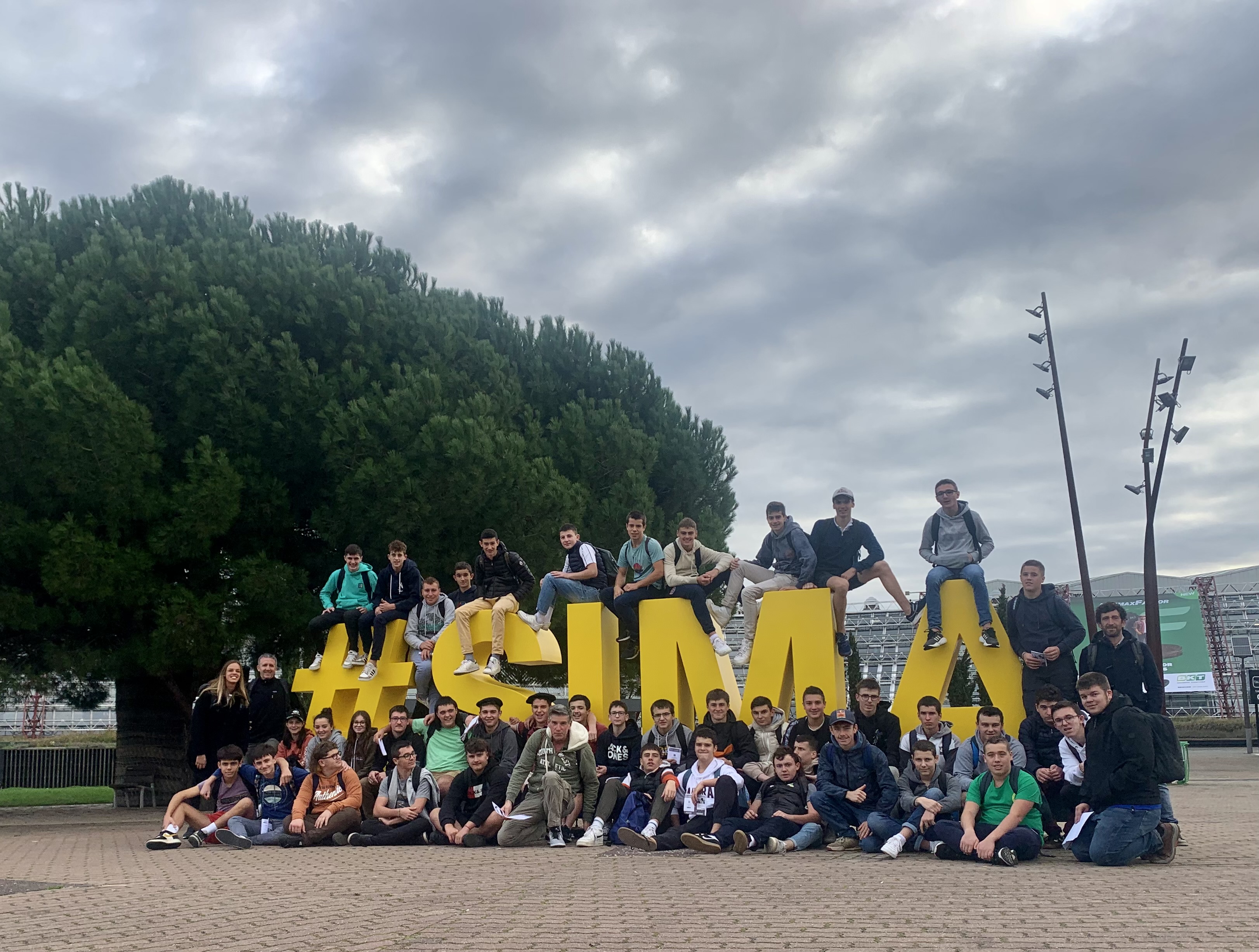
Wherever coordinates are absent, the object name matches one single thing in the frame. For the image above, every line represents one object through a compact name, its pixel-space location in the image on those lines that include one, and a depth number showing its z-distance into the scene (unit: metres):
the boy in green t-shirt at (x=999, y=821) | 8.38
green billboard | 44.81
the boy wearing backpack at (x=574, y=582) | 13.35
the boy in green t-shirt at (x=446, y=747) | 11.46
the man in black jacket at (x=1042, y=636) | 10.66
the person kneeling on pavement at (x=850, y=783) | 9.55
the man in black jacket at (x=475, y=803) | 10.58
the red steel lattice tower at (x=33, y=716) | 51.94
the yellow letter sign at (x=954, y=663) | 11.35
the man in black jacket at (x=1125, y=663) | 9.81
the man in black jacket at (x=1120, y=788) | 8.08
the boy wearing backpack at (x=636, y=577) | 12.80
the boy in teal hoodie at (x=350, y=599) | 14.65
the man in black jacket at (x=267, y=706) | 12.74
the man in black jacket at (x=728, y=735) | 10.54
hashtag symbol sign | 14.39
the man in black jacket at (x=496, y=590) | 13.41
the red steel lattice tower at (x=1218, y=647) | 50.19
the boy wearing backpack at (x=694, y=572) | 12.47
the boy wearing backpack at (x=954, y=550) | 11.33
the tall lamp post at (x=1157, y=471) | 22.36
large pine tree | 15.66
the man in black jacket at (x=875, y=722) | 10.38
